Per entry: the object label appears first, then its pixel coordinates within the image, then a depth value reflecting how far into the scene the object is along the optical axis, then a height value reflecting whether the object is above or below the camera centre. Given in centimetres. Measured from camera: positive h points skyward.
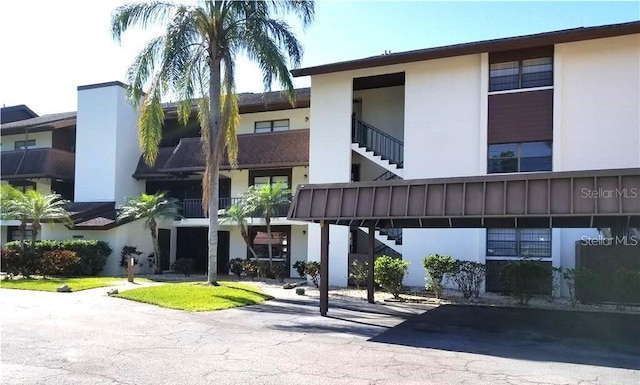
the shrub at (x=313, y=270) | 2021 -209
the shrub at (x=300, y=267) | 2218 -220
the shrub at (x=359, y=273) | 1933 -207
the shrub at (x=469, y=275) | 1673 -180
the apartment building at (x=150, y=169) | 2477 +221
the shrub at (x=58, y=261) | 2205 -213
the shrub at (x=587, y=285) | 1539 -186
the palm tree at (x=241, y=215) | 2205 +0
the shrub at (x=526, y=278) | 1569 -173
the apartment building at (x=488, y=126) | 1708 +333
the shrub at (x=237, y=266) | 2422 -238
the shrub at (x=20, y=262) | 2117 -207
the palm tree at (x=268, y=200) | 2186 +62
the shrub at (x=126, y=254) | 2486 -198
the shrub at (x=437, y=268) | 1667 -156
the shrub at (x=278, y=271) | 2256 -237
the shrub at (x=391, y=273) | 1688 -177
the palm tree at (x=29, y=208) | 2214 +10
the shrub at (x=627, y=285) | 1462 -176
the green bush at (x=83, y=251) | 2359 -177
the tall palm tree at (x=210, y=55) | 1788 +549
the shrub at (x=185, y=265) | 2508 -246
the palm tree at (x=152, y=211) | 2425 +9
